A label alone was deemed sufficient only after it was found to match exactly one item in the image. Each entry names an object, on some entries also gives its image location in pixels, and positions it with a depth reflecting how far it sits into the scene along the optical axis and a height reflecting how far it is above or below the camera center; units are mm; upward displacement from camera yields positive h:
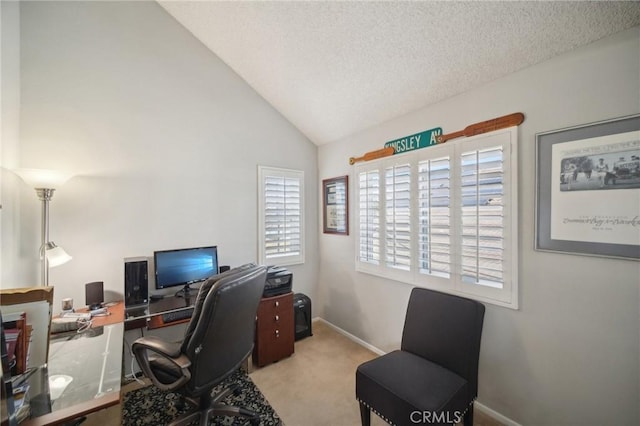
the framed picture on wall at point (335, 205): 3059 +92
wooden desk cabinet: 2434 -1183
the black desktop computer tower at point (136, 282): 2074 -572
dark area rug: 1782 -1483
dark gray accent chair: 1379 -1025
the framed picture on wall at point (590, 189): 1276 +118
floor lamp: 1746 +76
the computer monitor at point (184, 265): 2270 -499
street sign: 2135 +654
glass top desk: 1034 -816
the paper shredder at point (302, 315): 2900 -1214
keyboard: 2002 -832
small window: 3033 -43
